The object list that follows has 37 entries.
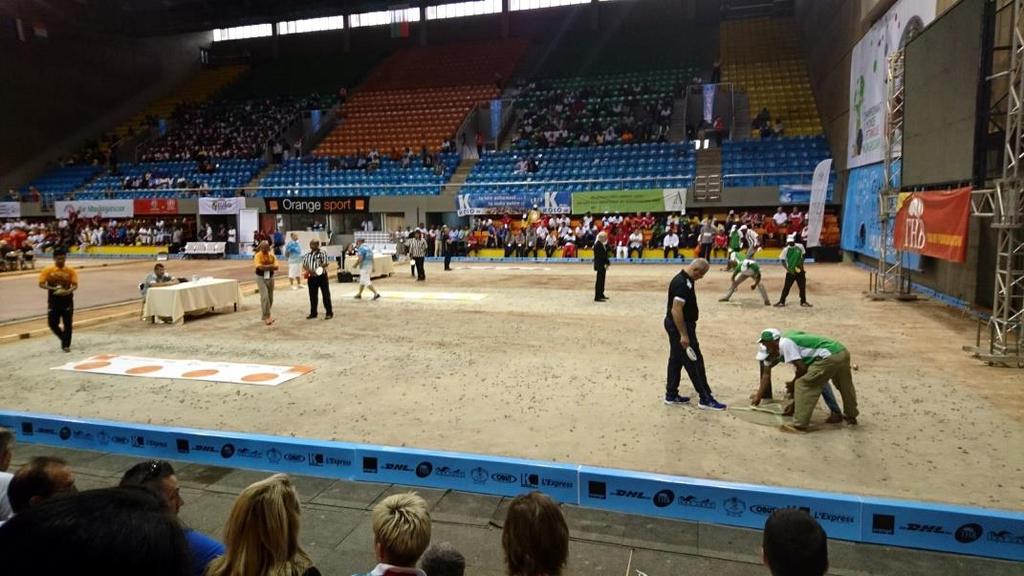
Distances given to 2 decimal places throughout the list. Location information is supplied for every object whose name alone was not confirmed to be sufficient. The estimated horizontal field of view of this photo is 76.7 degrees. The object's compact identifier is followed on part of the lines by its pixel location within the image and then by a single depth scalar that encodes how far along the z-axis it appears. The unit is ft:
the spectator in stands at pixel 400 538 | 8.55
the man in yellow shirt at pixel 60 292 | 33.91
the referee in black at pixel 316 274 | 43.29
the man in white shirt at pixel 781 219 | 82.23
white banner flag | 59.77
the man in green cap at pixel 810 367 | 20.30
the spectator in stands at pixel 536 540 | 8.41
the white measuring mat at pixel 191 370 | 28.88
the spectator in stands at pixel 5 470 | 10.80
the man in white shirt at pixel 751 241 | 64.45
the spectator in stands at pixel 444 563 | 9.15
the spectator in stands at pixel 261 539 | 7.93
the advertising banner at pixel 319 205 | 102.06
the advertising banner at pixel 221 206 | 105.70
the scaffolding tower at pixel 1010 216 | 28.53
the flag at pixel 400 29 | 152.66
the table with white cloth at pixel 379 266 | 68.90
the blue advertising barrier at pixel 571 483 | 13.97
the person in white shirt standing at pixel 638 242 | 86.89
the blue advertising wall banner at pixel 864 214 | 60.13
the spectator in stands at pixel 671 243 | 84.74
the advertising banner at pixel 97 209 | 112.27
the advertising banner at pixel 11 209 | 116.57
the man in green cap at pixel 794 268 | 44.75
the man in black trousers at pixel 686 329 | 22.89
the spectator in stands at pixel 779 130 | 96.27
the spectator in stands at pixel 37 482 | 9.75
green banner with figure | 88.02
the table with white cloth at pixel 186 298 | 43.27
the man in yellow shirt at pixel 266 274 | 41.47
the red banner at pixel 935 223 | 35.88
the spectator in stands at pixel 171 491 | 8.73
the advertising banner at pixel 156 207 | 110.42
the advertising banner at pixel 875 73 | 51.19
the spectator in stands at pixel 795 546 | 7.61
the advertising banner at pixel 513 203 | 93.35
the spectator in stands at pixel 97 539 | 3.42
